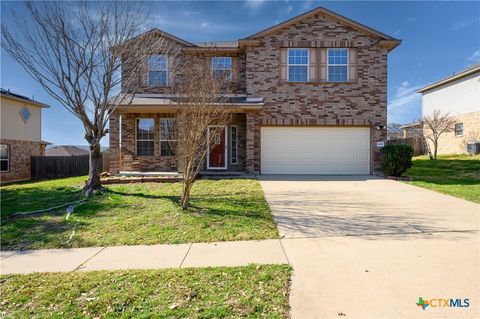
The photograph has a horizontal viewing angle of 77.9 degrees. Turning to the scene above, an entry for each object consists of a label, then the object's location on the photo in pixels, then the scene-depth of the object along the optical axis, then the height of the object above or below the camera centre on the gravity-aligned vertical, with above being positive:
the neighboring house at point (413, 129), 25.58 +2.52
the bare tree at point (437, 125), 22.48 +2.43
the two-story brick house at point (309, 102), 14.50 +2.62
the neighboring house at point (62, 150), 30.34 +0.40
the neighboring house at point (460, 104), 21.36 +4.08
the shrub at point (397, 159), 12.59 -0.14
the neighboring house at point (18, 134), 18.69 +1.30
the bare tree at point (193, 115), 7.24 +1.01
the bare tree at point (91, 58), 9.53 +3.19
